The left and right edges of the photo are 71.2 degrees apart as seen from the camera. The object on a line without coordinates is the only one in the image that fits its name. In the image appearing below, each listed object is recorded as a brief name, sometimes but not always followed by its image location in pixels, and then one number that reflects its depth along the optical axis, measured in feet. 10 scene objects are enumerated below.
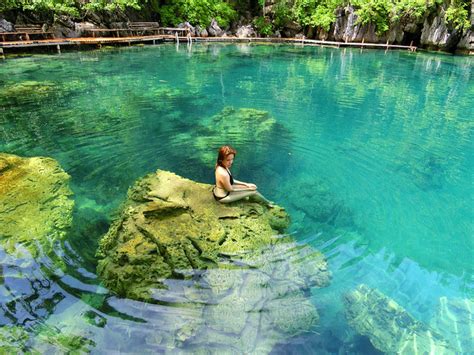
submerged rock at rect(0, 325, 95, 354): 13.87
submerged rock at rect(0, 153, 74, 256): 20.20
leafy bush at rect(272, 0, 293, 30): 132.36
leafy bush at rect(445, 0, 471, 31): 97.81
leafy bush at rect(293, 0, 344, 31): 124.16
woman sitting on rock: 19.33
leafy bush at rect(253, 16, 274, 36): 135.74
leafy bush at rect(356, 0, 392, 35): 113.80
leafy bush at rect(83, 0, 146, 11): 103.37
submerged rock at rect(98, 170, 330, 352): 15.30
